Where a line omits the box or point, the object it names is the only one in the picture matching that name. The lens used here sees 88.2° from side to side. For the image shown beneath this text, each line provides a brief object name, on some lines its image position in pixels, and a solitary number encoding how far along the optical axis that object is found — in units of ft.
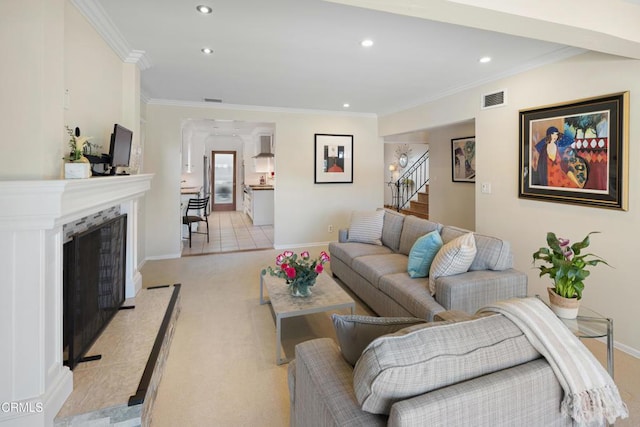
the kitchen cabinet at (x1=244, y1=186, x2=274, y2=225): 27.99
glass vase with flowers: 9.13
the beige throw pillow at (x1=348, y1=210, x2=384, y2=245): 13.93
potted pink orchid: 6.07
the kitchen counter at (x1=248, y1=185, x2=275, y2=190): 28.09
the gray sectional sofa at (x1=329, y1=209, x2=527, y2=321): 8.14
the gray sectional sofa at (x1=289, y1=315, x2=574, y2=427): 3.11
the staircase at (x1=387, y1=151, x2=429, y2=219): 34.76
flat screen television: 8.14
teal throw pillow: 9.59
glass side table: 5.93
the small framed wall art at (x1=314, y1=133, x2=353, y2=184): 20.29
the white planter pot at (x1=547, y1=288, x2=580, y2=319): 6.19
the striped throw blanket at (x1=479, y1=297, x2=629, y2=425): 3.54
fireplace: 5.06
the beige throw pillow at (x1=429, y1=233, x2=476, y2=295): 8.45
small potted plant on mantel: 6.19
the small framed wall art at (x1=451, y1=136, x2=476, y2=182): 17.90
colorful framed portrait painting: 8.63
